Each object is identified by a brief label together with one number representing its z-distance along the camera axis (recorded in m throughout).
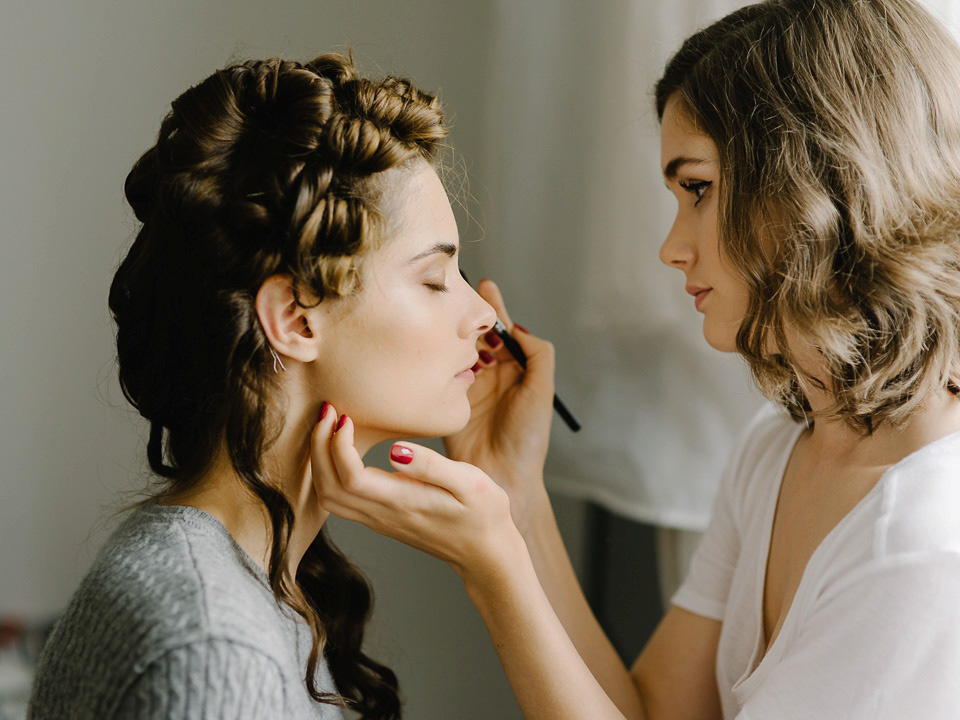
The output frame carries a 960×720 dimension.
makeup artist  0.81
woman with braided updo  0.75
